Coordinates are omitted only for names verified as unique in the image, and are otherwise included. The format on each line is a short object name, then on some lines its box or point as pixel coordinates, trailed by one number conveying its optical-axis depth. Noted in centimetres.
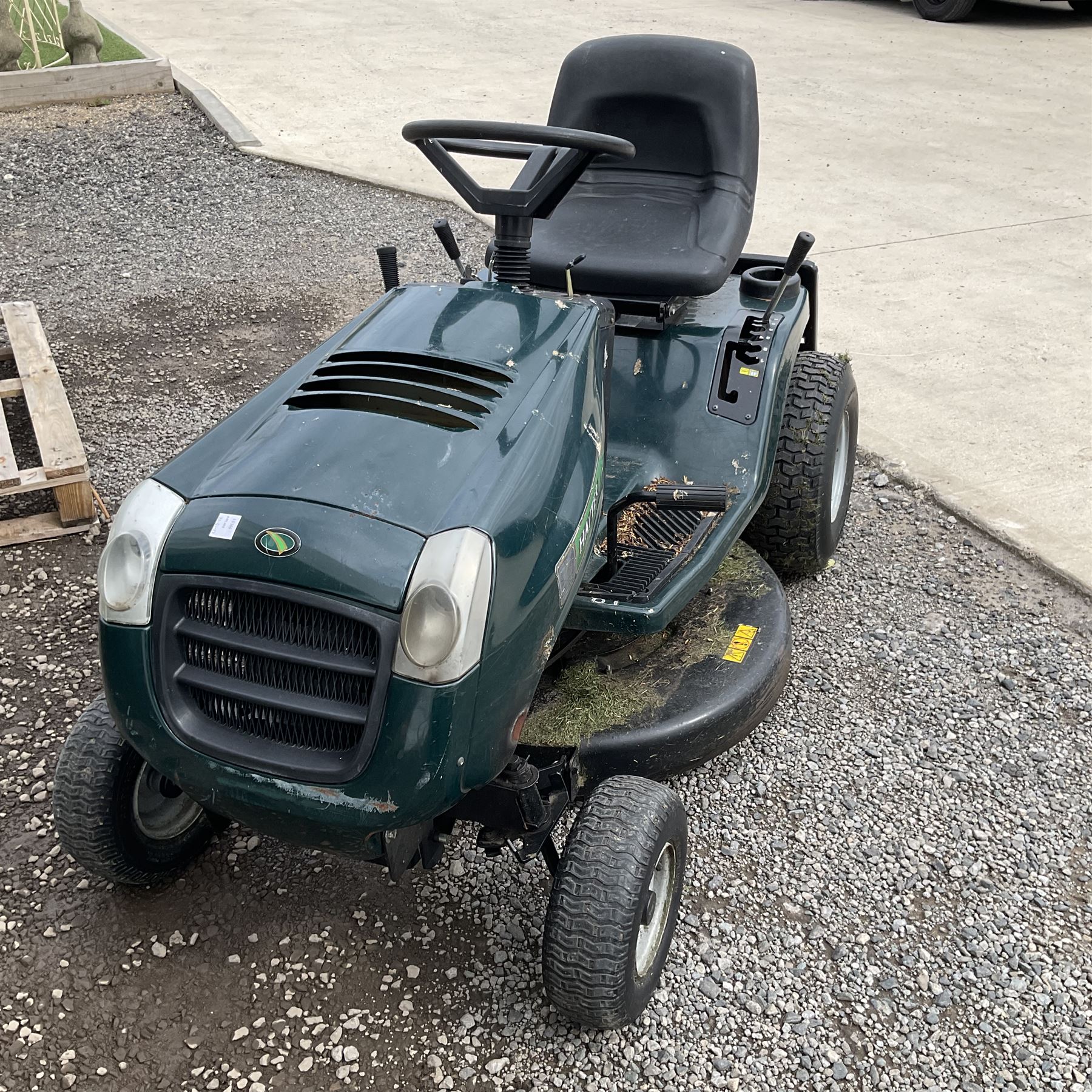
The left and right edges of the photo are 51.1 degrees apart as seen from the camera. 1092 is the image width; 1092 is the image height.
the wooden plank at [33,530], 352
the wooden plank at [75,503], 354
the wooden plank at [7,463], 346
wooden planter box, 795
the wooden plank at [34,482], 347
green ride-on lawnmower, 176
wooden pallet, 349
